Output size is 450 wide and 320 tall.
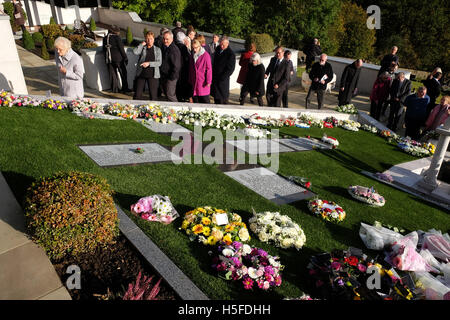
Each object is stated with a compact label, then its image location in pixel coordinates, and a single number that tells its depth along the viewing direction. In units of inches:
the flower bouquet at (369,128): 506.9
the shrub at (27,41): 628.4
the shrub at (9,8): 783.2
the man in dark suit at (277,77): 452.3
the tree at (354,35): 1314.0
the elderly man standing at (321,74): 486.0
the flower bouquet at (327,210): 232.8
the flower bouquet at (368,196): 272.7
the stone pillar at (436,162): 303.6
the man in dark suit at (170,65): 384.2
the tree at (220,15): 905.5
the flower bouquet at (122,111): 350.0
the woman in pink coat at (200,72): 385.1
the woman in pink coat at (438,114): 426.3
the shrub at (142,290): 135.9
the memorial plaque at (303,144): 378.3
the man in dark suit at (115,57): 428.2
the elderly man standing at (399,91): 495.8
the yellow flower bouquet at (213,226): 181.6
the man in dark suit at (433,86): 501.4
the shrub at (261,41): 658.8
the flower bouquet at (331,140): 403.3
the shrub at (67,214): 146.4
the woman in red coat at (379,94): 506.3
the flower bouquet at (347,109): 535.6
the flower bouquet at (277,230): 192.7
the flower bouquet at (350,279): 159.8
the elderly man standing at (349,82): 512.1
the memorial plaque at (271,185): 255.0
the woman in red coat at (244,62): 470.3
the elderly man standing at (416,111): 457.6
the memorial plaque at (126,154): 251.4
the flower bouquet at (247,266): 160.4
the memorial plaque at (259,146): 336.5
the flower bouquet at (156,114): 359.3
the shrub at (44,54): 582.9
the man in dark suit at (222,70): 411.8
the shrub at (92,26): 825.4
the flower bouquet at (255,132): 377.1
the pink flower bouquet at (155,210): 189.8
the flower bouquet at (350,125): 497.0
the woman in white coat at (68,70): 299.5
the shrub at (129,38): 686.3
